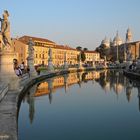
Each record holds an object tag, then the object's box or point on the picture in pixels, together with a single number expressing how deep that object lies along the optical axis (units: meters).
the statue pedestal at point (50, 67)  23.52
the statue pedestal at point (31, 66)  16.01
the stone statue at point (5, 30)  9.21
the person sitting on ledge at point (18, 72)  12.65
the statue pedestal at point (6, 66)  9.11
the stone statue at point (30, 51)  16.65
